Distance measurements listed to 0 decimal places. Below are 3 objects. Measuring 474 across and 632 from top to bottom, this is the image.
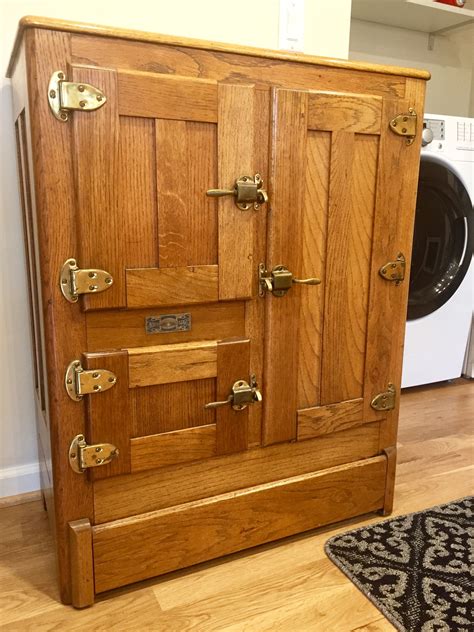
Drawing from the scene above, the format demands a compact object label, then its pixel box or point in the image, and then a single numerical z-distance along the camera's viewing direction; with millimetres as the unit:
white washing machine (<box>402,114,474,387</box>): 2195
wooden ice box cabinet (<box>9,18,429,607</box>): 1031
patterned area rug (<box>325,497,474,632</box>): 1176
